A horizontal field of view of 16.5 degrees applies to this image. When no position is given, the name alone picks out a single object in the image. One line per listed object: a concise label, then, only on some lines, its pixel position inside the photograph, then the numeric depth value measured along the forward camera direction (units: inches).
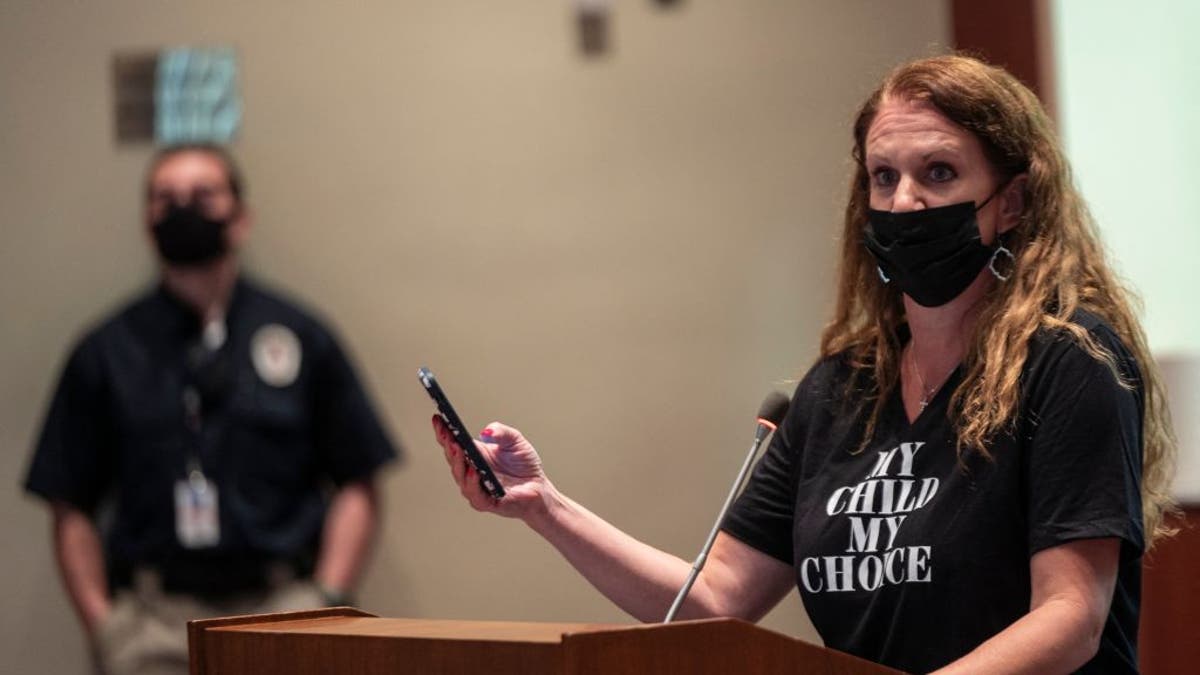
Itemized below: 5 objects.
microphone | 185.0
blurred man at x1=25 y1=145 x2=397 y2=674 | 239.3
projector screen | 228.5
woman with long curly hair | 181.0
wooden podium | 142.5
